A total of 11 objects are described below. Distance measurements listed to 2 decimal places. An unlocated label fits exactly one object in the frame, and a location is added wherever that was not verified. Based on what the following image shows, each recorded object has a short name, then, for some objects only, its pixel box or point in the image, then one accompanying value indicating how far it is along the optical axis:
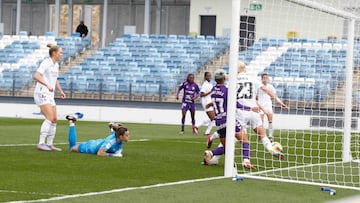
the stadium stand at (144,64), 36.97
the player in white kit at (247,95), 14.84
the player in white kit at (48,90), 16.27
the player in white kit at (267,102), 22.73
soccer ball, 16.53
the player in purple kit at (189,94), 26.88
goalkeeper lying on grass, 15.57
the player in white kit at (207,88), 24.17
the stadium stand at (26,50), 41.06
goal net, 14.66
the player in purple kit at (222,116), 14.39
